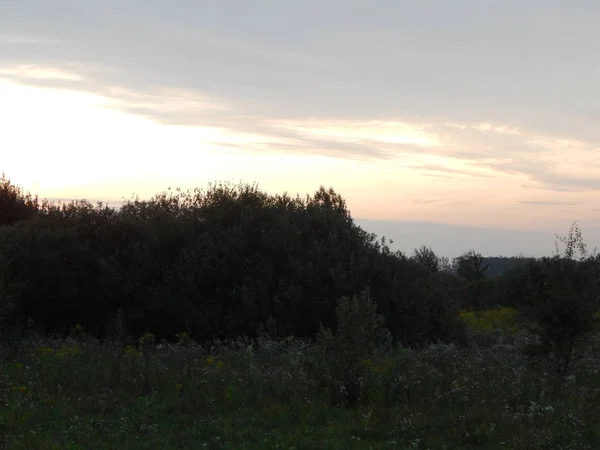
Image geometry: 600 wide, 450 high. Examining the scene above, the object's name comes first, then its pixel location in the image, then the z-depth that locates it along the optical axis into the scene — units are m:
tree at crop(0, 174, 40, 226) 32.91
